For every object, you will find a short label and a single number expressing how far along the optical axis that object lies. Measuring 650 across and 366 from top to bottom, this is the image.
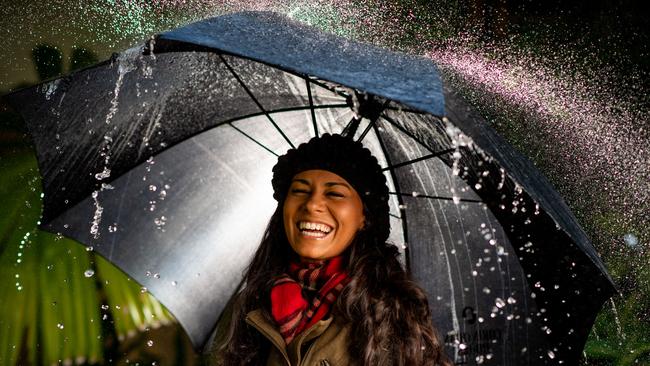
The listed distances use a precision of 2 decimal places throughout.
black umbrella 2.38
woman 2.35
